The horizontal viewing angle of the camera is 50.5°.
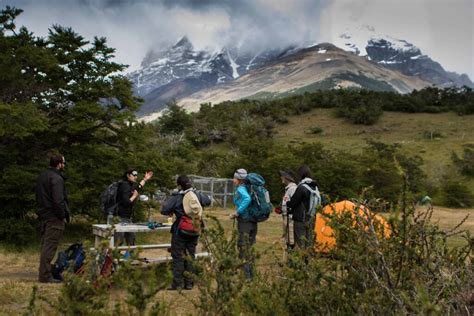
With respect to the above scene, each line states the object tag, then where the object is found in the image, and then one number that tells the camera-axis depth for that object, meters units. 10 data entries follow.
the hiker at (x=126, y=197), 8.26
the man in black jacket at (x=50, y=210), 6.83
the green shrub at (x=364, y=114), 55.16
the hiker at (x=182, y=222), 6.85
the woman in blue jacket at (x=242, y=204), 7.18
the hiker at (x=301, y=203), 7.33
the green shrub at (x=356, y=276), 3.15
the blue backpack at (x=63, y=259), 6.96
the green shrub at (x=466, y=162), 35.66
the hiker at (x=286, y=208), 7.68
